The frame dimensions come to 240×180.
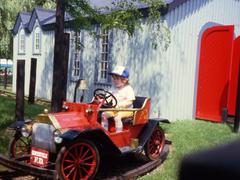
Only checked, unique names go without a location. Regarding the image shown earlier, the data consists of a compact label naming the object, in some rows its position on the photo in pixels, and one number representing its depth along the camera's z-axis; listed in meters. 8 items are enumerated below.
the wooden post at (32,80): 11.95
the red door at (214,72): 10.84
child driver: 6.45
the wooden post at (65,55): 9.80
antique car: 5.26
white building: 11.41
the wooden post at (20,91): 9.19
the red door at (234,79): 11.52
